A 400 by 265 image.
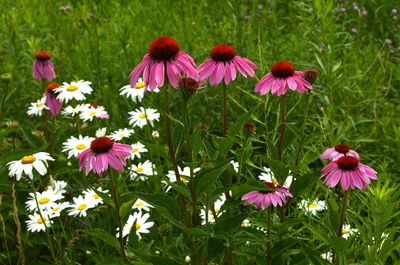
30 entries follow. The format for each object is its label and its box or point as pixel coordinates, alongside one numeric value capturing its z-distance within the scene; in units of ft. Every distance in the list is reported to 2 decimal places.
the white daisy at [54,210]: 7.21
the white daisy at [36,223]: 7.32
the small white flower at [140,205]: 7.33
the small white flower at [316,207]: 7.34
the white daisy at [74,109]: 7.94
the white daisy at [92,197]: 7.29
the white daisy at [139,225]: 7.15
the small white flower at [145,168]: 7.66
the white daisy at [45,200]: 7.32
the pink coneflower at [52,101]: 7.87
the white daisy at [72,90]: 7.89
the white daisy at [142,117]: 7.89
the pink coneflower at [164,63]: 6.35
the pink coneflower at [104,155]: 6.64
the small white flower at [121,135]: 7.92
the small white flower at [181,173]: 7.39
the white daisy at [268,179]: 7.40
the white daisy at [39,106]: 8.01
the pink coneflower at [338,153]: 6.84
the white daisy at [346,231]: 7.20
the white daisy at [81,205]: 7.30
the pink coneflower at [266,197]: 6.64
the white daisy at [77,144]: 7.65
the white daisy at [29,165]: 7.32
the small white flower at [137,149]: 7.73
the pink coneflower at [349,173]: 6.59
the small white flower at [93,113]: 7.86
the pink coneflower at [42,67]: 8.12
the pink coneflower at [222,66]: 6.50
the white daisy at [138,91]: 7.84
